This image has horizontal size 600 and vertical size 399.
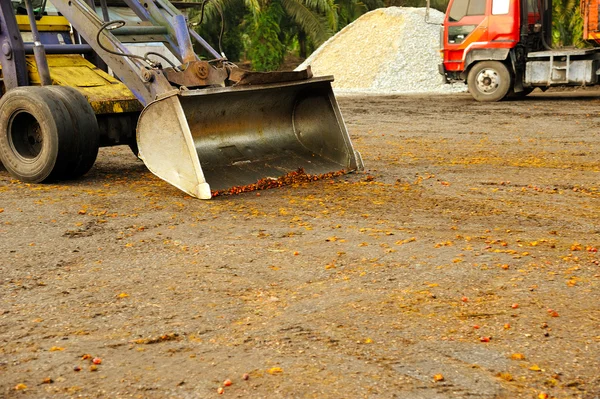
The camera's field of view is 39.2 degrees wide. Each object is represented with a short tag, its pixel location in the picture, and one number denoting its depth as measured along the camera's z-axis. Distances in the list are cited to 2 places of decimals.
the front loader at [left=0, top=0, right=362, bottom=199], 7.30
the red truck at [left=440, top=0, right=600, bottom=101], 17.27
